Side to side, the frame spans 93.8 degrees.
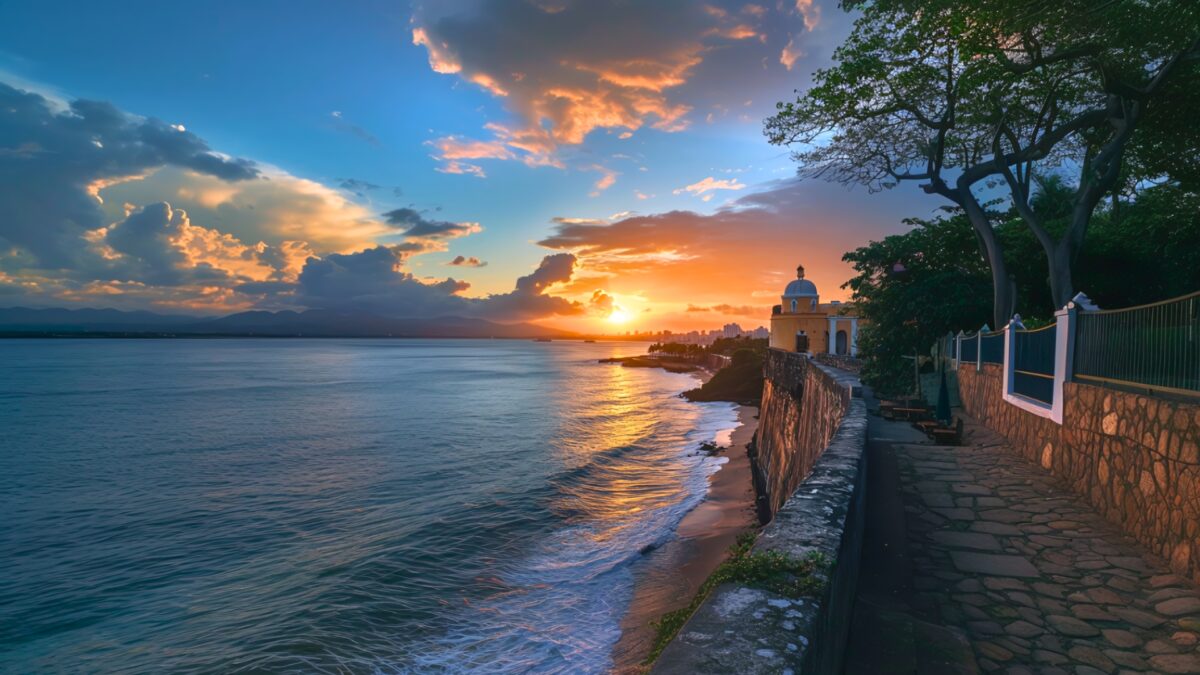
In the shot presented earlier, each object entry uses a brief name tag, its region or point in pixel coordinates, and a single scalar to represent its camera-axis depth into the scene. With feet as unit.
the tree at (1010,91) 41.42
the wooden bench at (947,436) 32.15
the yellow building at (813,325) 163.63
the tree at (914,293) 65.67
